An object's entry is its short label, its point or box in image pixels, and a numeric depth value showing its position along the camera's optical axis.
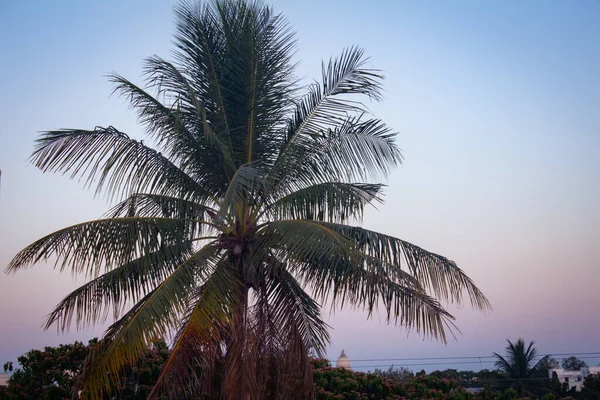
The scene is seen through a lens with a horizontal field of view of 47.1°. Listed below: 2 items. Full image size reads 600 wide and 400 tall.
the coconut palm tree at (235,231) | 9.53
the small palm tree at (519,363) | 29.66
